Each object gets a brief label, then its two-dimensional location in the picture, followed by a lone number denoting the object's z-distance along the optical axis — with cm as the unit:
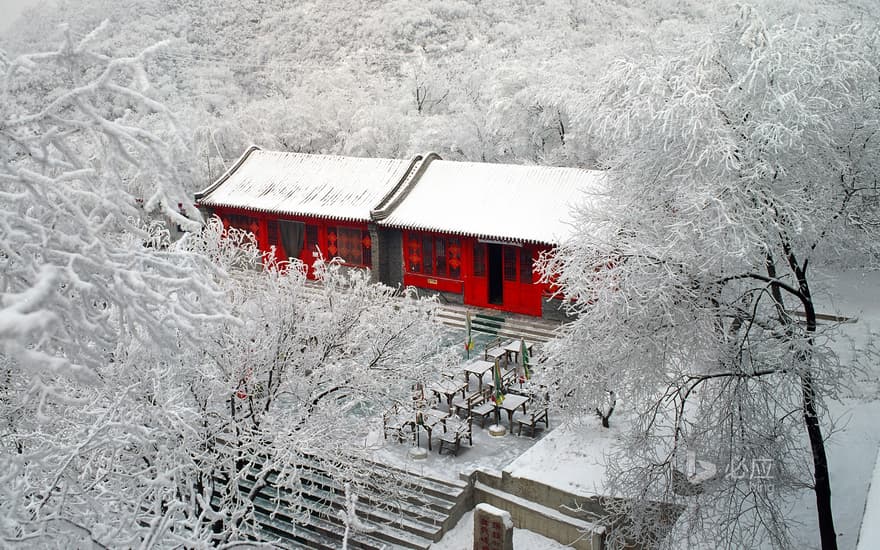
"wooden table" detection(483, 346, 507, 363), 1485
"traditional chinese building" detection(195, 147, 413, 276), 2030
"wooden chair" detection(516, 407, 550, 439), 1265
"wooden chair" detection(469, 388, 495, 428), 1300
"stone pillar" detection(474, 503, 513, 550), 978
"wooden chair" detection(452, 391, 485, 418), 1309
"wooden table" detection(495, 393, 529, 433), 1286
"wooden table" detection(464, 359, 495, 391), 1388
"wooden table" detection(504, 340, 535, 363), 1518
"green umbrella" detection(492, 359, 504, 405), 1319
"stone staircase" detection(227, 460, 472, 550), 1037
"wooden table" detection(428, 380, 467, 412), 1333
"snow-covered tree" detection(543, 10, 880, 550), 834
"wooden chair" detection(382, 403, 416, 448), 1245
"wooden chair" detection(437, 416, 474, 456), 1215
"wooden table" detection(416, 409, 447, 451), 1243
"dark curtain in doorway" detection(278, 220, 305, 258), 2138
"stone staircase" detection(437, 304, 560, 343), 1681
